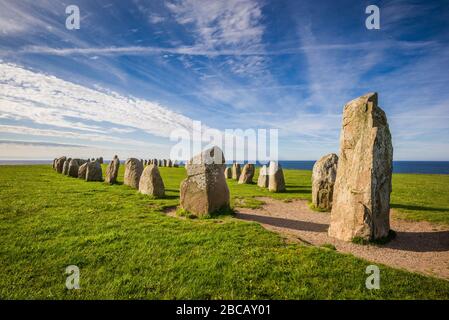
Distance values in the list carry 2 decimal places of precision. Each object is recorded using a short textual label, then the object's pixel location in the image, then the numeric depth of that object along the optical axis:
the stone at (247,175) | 24.12
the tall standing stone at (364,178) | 7.75
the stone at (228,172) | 29.99
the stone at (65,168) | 29.13
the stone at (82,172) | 24.75
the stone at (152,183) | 15.20
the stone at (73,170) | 27.41
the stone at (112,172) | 21.50
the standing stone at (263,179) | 21.30
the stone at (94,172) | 23.03
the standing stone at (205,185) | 10.55
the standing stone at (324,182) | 12.94
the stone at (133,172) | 18.64
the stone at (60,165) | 32.41
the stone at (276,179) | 18.91
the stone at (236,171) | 28.53
